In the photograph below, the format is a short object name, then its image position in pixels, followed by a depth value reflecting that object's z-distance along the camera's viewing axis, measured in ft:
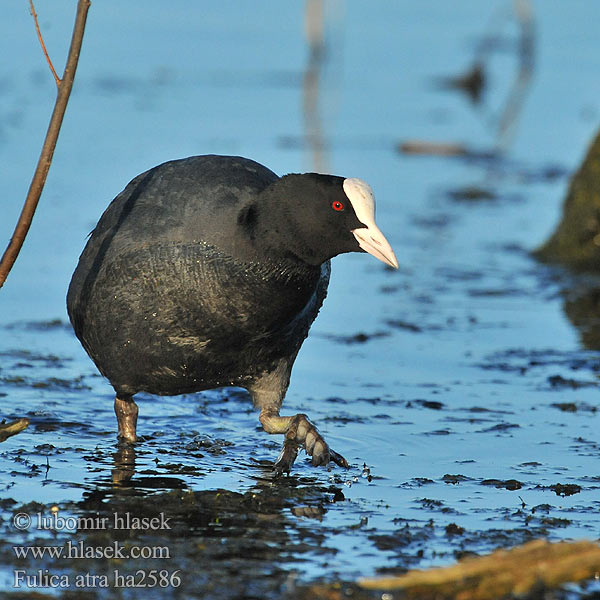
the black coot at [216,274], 34.58
